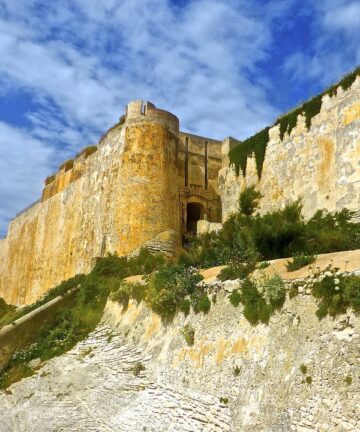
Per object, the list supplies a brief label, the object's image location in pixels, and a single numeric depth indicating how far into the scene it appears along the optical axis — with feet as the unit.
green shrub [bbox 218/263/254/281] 34.24
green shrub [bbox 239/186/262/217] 68.54
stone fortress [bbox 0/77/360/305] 57.31
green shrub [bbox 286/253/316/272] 30.28
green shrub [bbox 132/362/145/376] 36.63
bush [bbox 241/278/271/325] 29.09
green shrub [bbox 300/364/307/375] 24.19
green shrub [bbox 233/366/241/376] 28.45
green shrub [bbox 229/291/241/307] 32.22
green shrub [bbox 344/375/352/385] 21.89
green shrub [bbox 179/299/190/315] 36.73
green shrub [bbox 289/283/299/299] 28.14
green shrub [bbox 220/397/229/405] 27.66
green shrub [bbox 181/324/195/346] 34.27
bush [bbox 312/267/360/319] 24.33
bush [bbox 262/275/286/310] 28.63
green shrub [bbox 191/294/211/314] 34.71
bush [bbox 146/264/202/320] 38.32
